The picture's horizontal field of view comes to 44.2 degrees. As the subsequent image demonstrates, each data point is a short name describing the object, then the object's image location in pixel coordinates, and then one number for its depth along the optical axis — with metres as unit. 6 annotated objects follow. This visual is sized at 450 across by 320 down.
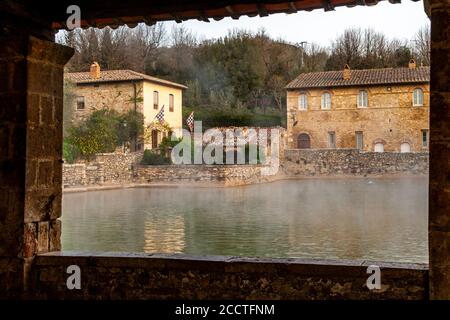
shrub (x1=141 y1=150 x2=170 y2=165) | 26.34
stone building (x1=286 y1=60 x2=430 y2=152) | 35.38
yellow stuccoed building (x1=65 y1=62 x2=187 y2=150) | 30.03
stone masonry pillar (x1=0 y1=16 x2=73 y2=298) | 3.89
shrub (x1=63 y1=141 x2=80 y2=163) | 23.80
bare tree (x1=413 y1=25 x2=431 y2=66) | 42.53
